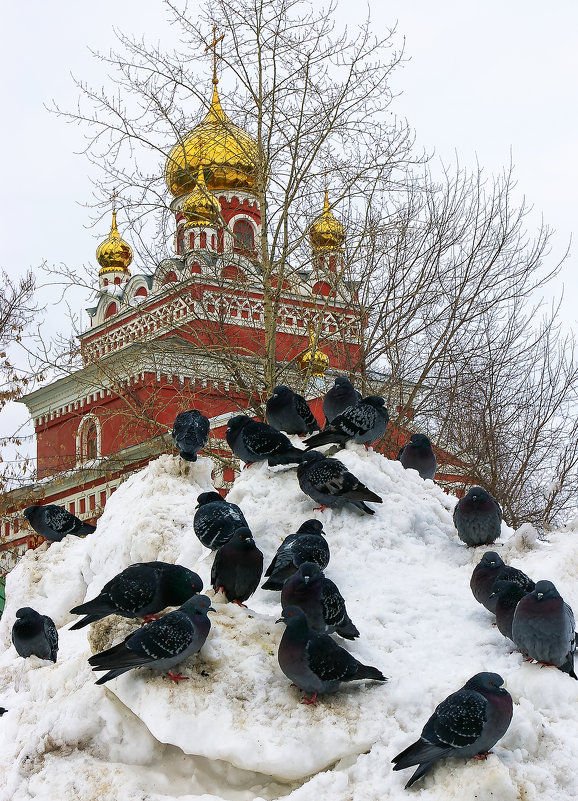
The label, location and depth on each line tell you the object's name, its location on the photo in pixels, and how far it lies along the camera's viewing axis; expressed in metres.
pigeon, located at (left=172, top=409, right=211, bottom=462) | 8.72
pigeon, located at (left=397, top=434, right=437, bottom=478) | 8.68
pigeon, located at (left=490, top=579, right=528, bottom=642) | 5.62
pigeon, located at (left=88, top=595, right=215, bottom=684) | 5.10
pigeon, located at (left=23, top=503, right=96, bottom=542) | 9.94
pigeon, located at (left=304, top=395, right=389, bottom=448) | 8.02
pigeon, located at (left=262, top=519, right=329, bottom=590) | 6.25
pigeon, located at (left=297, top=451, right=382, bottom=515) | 6.97
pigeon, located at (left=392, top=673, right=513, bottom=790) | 4.43
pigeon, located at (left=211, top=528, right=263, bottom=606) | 6.11
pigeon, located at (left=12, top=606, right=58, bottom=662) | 7.28
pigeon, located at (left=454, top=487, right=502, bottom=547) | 7.05
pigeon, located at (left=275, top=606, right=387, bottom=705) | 5.09
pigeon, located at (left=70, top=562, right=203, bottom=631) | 5.76
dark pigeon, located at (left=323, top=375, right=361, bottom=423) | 8.66
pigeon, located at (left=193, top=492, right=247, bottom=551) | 6.64
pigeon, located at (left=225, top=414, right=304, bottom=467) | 7.91
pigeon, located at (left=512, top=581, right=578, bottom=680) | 5.16
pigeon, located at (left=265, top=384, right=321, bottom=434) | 8.80
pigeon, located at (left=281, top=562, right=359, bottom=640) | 5.59
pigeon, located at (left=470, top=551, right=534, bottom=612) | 5.93
